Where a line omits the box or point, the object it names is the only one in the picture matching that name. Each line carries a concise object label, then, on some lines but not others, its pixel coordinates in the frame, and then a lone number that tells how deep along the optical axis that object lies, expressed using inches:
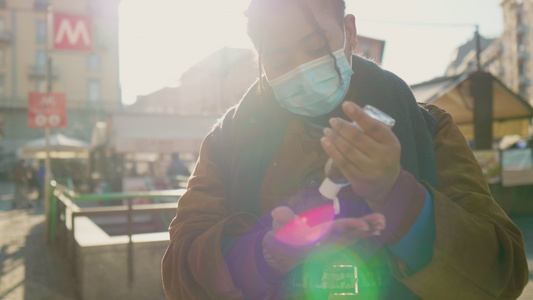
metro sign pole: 325.7
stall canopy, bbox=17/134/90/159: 677.3
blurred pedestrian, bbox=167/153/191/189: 556.4
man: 36.9
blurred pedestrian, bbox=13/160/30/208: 676.7
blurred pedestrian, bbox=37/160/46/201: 816.4
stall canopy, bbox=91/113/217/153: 507.3
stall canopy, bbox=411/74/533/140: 363.6
